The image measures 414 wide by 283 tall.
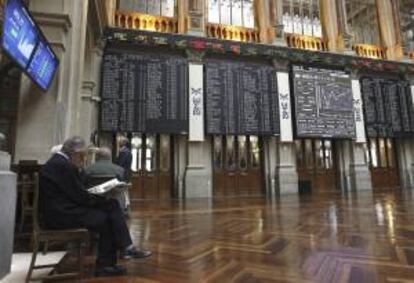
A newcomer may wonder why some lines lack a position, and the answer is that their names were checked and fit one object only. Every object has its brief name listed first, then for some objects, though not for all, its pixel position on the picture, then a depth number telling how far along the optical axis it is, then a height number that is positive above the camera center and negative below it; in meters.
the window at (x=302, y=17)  12.40 +5.96
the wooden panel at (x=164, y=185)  10.22 -0.07
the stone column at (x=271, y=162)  10.91 +0.61
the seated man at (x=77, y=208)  2.32 -0.16
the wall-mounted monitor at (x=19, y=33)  2.84 +1.41
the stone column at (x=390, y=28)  13.45 +5.98
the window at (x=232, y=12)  11.58 +5.79
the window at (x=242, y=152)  11.05 +0.96
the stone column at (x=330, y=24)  12.51 +5.73
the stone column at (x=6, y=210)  2.34 -0.17
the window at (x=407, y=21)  14.11 +6.59
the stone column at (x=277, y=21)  11.55 +5.44
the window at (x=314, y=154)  11.78 +0.91
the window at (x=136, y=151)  10.16 +0.98
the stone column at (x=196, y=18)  10.77 +5.19
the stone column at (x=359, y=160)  11.74 +0.67
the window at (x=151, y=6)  10.73 +5.63
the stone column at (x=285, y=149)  10.88 +1.03
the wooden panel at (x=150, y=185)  10.12 -0.04
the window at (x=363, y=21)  13.58 +6.32
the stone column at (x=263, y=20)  11.68 +5.54
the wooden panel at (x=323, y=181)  11.78 -0.03
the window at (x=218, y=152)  10.77 +0.95
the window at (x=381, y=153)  12.90 +0.97
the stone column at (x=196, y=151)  10.03 +0.93
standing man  6.07 +0.46
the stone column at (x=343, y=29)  12.49 +5.51
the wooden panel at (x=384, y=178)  12.70 +0.03
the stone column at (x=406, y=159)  12.94 +0.72
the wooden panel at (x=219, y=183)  10.66 -0.03
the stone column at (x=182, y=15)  10.87 +5.35
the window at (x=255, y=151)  11.19 +0.99
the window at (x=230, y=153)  10.91 +0.90
